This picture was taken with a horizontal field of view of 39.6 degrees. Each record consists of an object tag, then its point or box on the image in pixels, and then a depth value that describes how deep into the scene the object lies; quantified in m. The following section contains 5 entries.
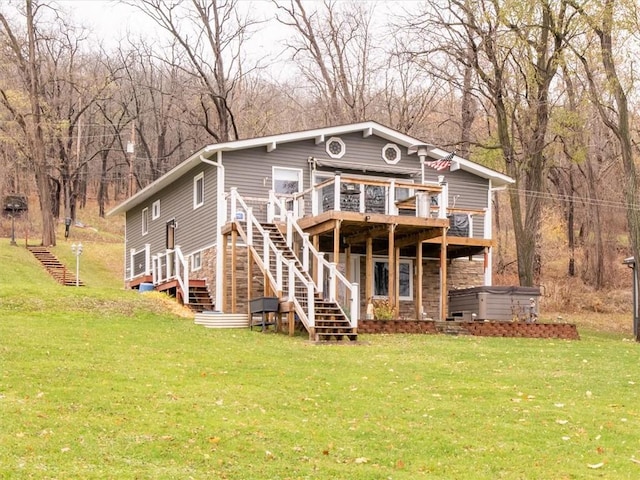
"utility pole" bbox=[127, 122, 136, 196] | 49.41
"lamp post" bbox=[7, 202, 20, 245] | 46.38
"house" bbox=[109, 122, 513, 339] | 22.27
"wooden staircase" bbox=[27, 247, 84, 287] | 34.88
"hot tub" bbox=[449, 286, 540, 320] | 24.11
